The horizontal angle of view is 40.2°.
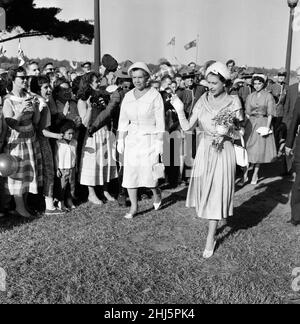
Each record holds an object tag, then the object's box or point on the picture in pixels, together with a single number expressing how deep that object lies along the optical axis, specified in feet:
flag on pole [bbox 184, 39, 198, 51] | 52.21
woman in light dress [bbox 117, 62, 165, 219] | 16.85
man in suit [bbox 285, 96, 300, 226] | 17.44
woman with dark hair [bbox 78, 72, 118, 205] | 18.49
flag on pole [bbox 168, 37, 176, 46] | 50.87
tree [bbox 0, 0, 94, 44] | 48.03
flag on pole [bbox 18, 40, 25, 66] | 16.88
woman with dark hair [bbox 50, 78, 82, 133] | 17.93
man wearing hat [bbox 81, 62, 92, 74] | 30.13
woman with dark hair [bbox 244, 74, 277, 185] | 24.17
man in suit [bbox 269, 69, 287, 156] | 32.24
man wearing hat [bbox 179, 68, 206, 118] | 25.82
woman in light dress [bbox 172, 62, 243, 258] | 14.03
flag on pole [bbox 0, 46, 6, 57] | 21.32
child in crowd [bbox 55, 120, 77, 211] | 17.70
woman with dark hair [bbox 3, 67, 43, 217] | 15.96
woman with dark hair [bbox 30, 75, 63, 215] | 17.07
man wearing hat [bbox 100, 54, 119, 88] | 21.95
